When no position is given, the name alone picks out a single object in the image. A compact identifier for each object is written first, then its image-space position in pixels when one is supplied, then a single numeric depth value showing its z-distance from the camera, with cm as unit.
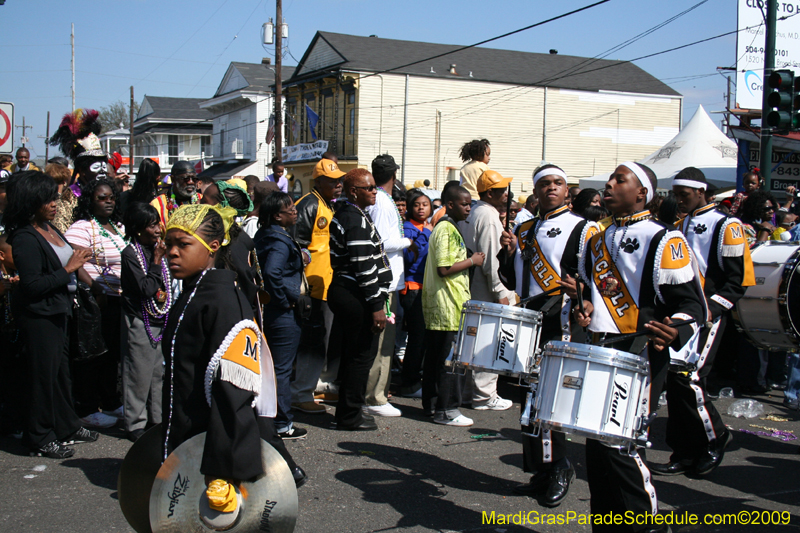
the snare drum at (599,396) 329
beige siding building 3794
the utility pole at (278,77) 2389
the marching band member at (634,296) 354
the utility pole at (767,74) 1075
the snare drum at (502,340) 434
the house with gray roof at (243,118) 4691
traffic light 1009
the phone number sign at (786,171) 1802
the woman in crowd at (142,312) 529
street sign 833
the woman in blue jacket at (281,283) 567
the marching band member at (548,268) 455
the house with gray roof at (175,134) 5953
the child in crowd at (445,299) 629
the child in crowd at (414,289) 767
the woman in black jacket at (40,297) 507
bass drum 607
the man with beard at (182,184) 718
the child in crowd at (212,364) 272
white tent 1892
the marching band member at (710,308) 518
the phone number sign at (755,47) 1662
